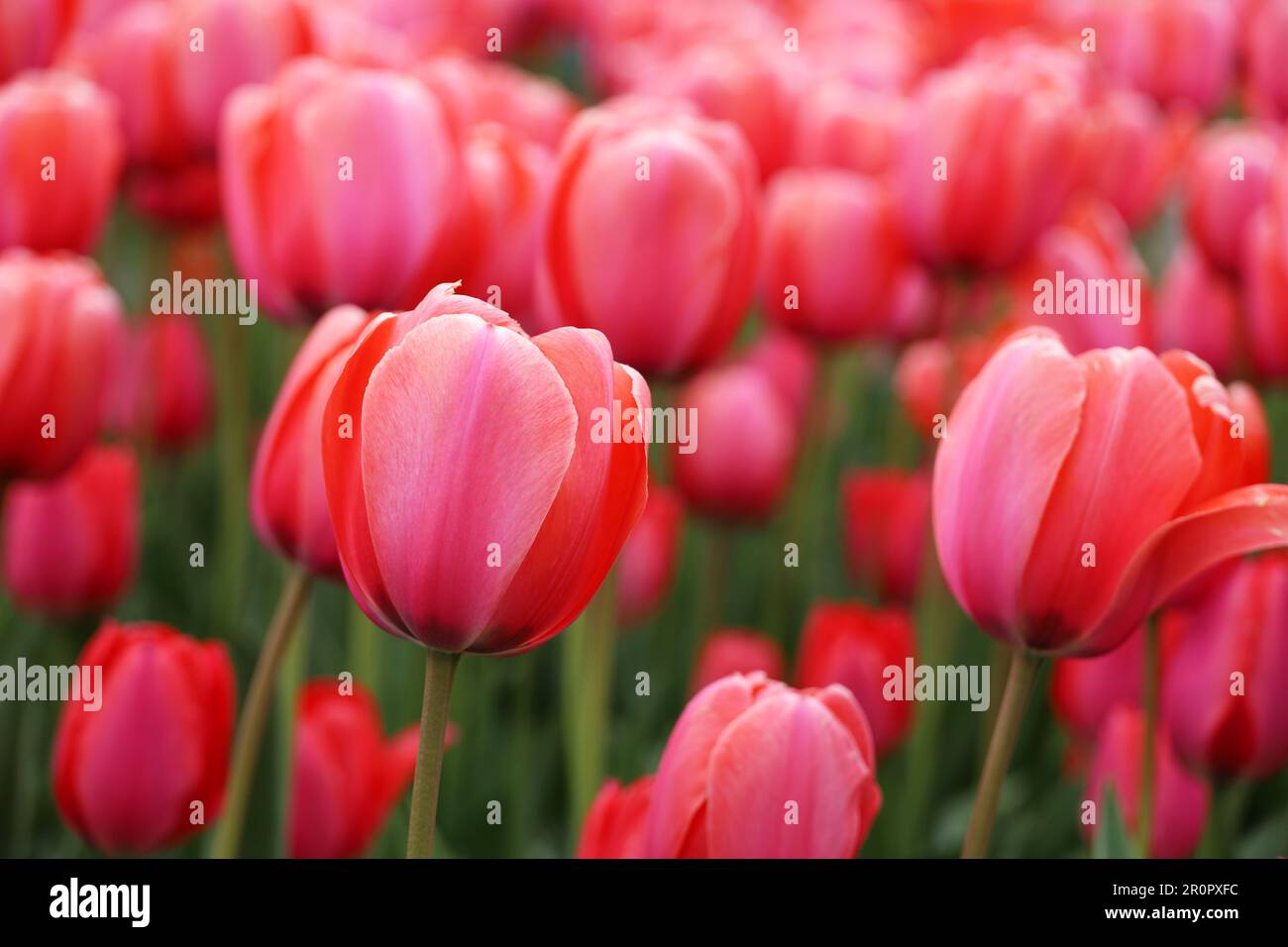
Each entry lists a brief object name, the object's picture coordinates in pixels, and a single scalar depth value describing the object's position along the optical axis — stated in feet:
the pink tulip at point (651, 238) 3.33
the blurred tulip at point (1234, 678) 3.26
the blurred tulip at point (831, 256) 3.97
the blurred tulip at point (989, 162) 3.74
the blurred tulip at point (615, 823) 2.97
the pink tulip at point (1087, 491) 2.92
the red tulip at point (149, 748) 3.22
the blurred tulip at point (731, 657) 3.78
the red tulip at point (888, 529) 4.09
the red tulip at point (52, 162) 3.57
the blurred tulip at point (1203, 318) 3.86
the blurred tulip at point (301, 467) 3.09
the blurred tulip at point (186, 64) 3.83
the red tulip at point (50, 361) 3.31
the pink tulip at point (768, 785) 2.87
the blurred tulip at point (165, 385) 4.26
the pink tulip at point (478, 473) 2.79
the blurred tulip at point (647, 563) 3.99
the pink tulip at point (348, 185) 3.38
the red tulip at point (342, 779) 3.33
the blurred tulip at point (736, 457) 4.12
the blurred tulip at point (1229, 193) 3.85
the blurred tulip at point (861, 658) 3.76
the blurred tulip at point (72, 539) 3.71
